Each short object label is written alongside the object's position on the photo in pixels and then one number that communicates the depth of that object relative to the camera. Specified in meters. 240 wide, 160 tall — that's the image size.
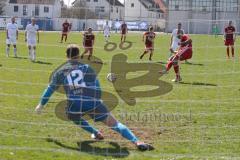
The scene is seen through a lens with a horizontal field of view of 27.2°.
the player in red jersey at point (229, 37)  21.49
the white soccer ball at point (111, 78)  14.61
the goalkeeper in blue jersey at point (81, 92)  7.44
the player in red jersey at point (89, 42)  19.45
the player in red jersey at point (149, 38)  20.06
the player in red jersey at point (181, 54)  14.51
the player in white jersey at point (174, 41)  18.31
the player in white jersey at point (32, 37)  20.38
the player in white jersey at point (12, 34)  21.70
